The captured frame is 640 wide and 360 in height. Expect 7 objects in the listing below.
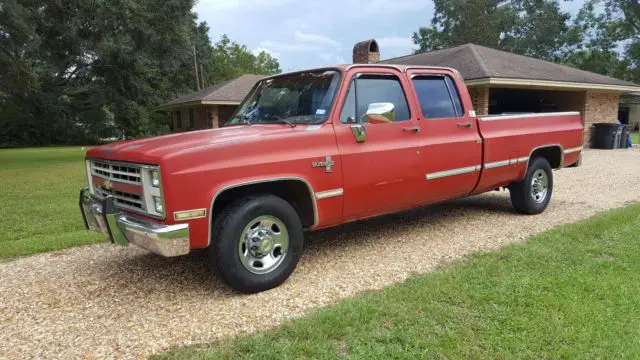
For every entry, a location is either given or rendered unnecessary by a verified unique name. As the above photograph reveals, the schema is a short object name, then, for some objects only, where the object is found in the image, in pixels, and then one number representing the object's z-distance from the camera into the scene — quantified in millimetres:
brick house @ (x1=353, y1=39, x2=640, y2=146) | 16266
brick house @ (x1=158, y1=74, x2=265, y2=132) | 23734
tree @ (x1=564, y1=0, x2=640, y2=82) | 46294
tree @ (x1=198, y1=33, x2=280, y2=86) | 57469
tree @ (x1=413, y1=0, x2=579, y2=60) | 48406
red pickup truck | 3734
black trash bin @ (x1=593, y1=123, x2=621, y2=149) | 19562
